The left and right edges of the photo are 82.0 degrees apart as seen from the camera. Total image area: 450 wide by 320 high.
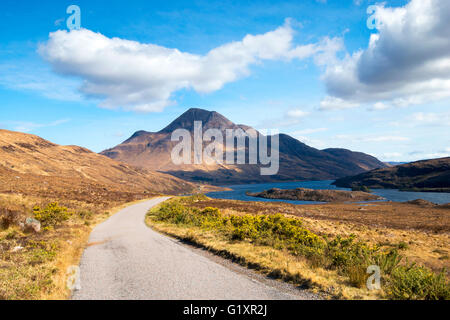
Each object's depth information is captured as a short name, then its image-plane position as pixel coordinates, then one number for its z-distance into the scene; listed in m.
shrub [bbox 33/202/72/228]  22.74
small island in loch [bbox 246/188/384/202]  122.69
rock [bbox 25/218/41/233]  18.95
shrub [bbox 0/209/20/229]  18.84
